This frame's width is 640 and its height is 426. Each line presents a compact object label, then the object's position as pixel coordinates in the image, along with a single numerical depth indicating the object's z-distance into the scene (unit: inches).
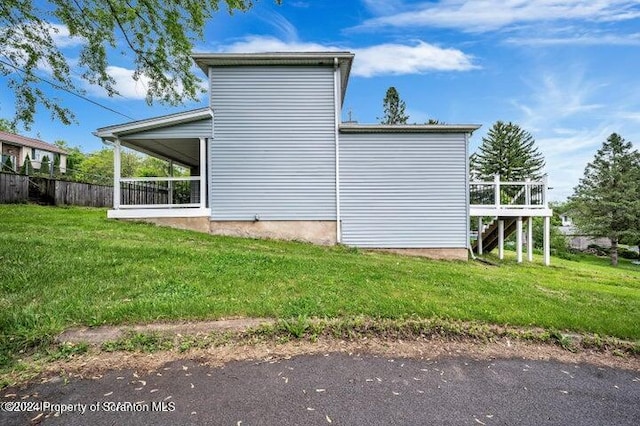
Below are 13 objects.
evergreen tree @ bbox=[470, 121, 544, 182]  1450.5
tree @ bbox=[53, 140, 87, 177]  1573.6
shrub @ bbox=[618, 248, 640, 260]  1314.0
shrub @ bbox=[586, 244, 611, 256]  1365.7
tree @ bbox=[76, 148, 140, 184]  1588.3
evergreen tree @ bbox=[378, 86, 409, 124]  1513.3
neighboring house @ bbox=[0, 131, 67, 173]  1291.8
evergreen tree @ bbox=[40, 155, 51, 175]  836.0
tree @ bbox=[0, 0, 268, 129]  281.4
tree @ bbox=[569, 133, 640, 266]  1082.7
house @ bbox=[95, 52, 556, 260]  414.6
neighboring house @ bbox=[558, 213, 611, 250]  1439.5
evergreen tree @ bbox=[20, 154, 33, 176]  758.9
